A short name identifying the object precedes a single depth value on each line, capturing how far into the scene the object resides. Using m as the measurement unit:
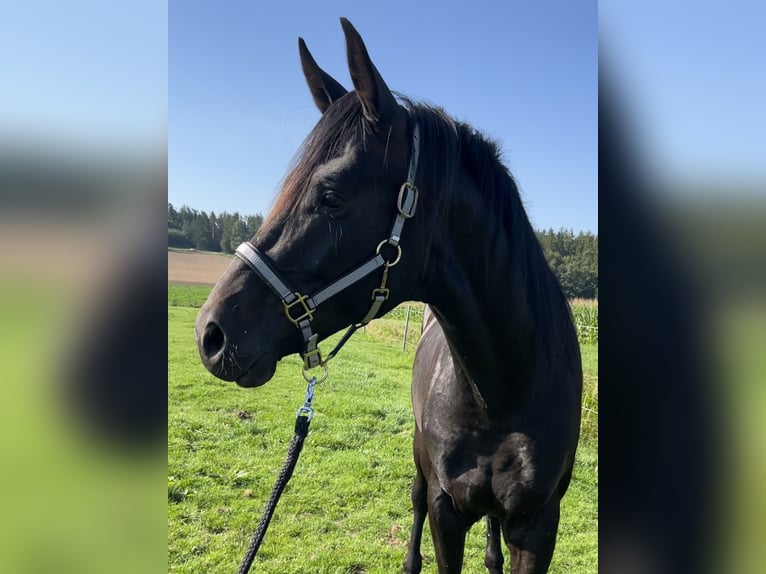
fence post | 12.13
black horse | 1.53
